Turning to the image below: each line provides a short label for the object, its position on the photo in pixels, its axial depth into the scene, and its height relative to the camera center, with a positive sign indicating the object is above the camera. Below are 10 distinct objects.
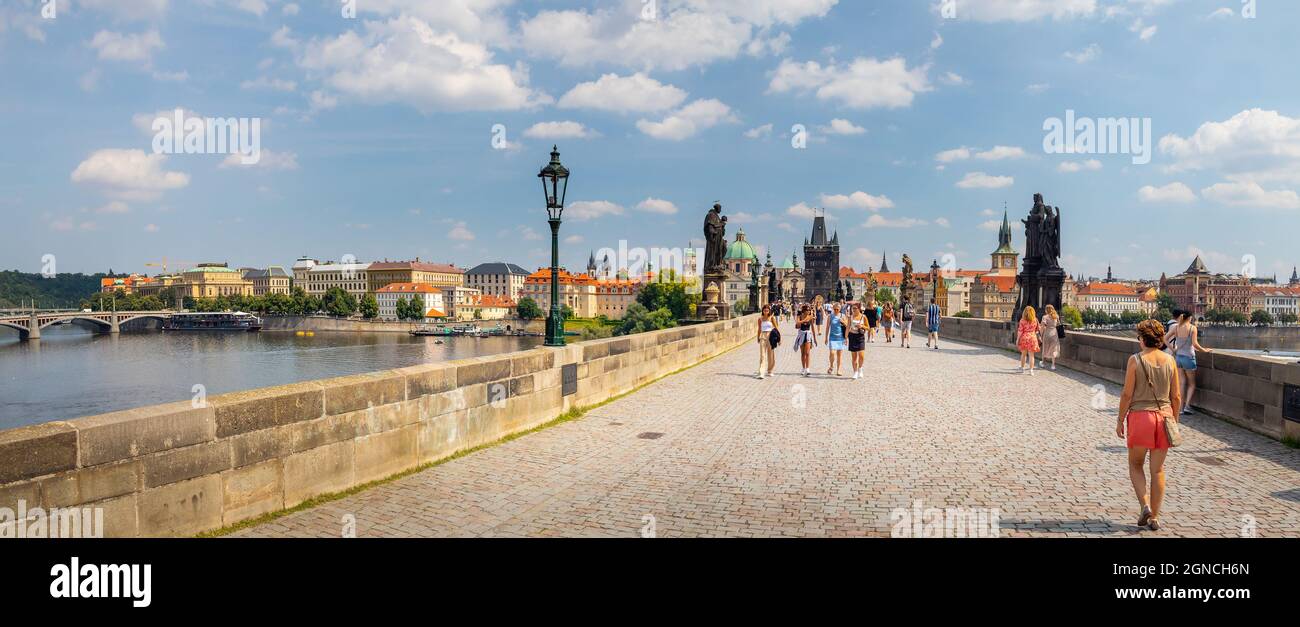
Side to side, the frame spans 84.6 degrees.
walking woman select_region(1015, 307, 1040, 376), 14.33 -0.66
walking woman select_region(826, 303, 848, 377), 14.22 -0.65
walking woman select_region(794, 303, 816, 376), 14.39 -0.70
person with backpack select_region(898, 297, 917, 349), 21.39 -0.80
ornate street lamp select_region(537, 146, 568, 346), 10.09 +1.40
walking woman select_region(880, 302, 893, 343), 24.41 -0.66
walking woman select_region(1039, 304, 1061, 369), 15.20 -0.73
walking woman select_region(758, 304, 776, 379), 13.38 -0.65
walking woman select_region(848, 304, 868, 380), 13.51 -0.67
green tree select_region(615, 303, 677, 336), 88.56 -2.55
